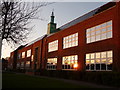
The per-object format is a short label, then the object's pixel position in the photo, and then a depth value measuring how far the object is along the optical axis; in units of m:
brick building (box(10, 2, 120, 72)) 12.76
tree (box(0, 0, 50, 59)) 8.06
